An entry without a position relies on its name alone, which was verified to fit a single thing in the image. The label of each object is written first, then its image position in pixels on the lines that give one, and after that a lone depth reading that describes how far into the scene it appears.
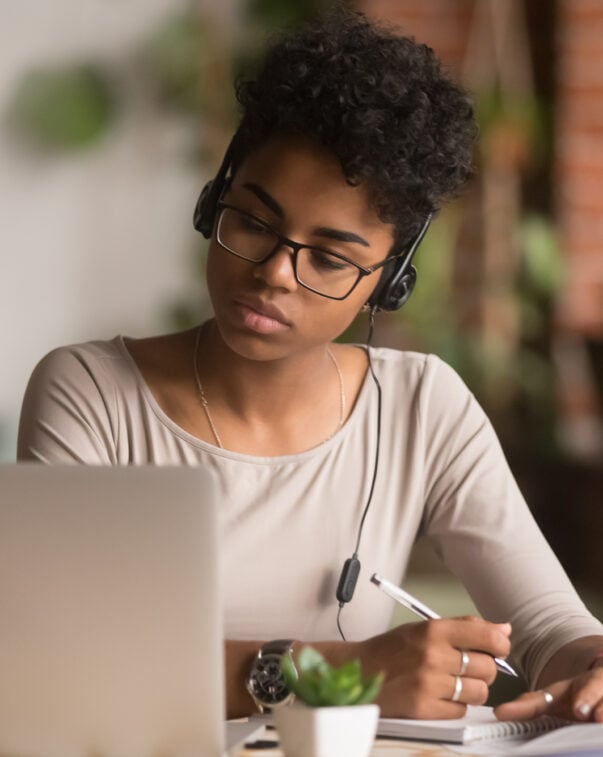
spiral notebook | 1.56
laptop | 1.42
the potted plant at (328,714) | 1.43
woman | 1.76
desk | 1.51
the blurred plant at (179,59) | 3.56
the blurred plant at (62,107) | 3.41
